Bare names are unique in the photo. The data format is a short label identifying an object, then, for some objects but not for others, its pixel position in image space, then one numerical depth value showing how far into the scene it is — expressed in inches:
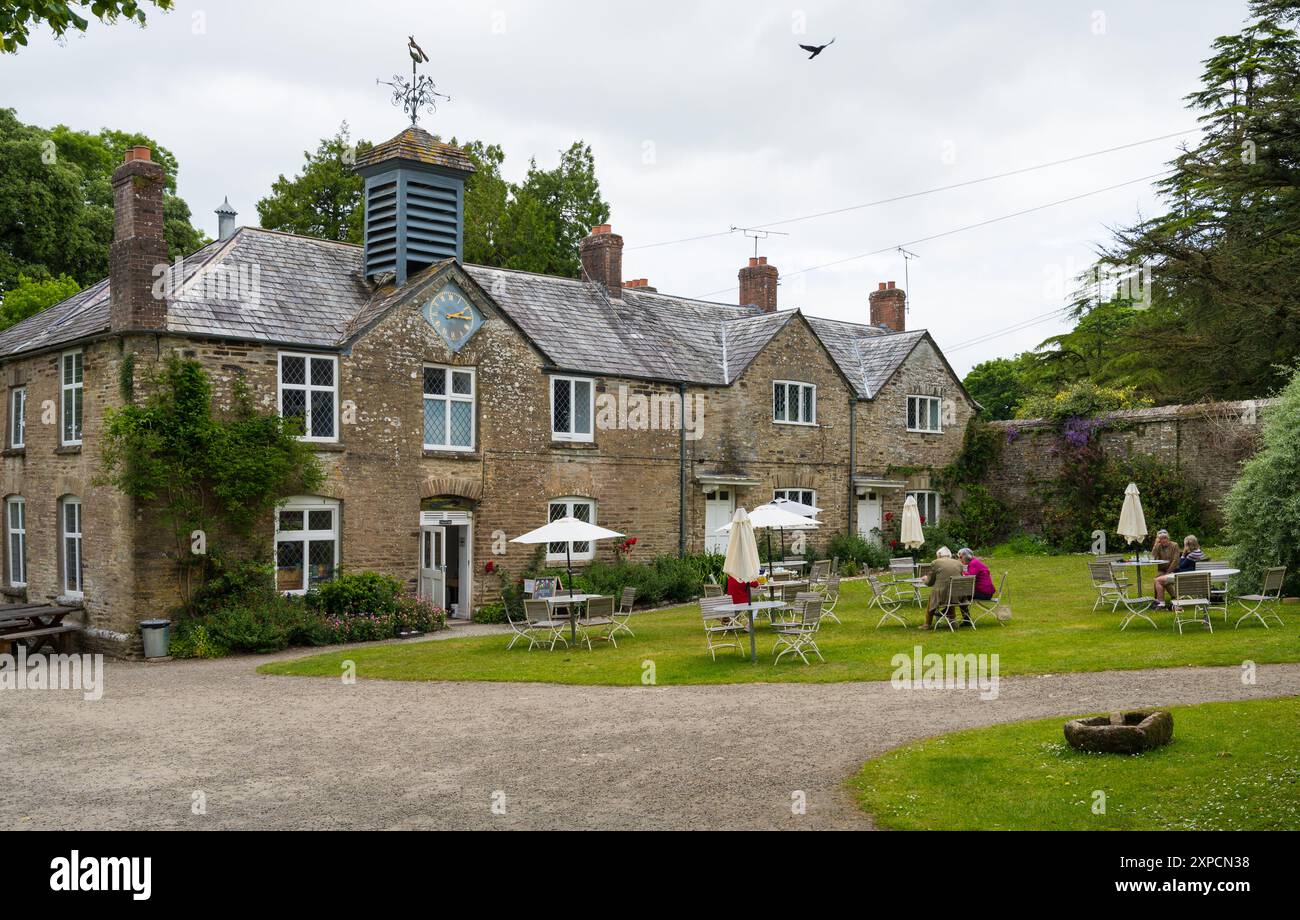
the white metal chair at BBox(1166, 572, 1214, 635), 654.5
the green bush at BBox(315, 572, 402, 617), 838.5
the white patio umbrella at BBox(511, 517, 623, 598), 738.2
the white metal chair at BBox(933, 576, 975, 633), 716.7
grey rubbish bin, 756.6
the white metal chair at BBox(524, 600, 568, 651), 724.7
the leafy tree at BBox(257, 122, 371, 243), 1768.0
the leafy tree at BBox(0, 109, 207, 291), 1386.6
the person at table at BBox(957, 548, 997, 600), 757.9
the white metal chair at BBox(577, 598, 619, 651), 756.0
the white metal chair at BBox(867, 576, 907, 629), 793.6
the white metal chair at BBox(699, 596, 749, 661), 676.7
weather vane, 973.8
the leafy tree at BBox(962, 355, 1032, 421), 2517.2
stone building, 808.9
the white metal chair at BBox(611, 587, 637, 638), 787.4
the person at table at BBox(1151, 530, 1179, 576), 785.6
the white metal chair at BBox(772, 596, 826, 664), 650.8
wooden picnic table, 764.6
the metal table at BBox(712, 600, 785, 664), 638.5
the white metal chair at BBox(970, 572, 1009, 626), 782.5
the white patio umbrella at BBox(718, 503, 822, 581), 805.4
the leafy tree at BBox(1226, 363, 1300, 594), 735.1
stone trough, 375.9
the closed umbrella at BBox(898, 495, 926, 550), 880.9
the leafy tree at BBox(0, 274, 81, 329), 1162.6
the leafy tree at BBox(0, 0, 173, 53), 334.6
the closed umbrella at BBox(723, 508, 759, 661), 628.1
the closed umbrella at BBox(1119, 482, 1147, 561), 783.1
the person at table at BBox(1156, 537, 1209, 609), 726.5
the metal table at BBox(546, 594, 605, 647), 738.8
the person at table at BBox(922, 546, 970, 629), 726.5
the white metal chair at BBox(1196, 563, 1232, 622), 711.7
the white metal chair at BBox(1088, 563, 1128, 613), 770.8
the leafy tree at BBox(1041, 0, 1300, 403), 1150.3
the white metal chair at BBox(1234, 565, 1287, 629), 668.7
